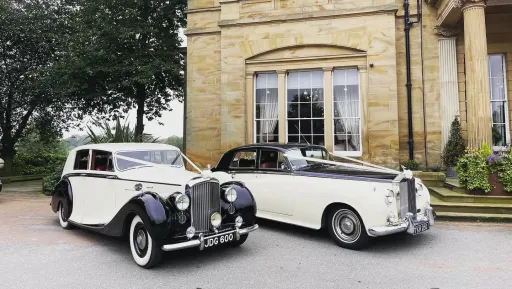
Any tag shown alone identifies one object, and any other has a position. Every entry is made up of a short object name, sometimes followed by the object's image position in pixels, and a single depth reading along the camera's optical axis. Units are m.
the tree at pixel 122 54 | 12.59
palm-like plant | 9.77
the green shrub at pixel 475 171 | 6.79
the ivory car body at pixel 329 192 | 4.66
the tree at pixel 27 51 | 13.98
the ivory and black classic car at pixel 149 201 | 4.08
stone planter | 8.89
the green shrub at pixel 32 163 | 17.83
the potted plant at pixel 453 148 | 8.97
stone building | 9.52
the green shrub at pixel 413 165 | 9.38
